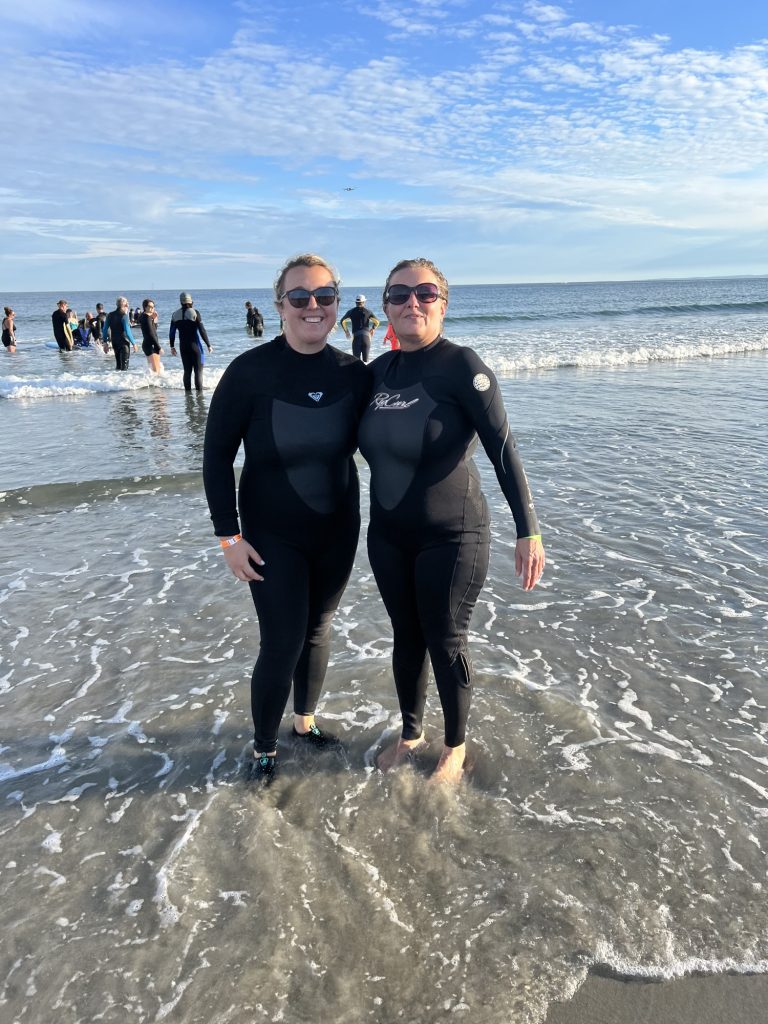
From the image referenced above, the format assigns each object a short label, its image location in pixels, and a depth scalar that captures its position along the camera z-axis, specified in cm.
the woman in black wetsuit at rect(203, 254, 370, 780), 282
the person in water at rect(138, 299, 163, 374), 1742
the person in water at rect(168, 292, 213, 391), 1395
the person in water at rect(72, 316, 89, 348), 2711
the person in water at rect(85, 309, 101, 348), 2625
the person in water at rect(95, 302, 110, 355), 2447
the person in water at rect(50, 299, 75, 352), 2506
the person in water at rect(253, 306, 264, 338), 3075
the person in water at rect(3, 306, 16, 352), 2641
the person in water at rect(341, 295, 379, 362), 1622
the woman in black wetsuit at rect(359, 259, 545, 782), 277
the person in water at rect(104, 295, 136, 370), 1850
